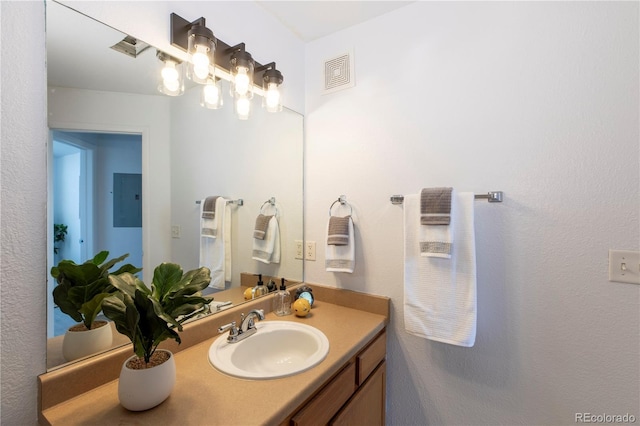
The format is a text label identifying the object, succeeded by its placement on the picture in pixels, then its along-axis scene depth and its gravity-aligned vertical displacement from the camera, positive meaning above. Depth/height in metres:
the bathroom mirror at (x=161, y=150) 0.83 +0.27
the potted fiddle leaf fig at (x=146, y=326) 0.71 -0.31
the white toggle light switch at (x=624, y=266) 0.97 -0.20
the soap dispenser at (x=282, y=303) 1.46 -0.51
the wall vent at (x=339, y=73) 1.56 +0.81
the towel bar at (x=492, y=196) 1.17 +0.06
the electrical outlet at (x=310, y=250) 1.72 -0.26
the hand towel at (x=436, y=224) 1.18 -0.06
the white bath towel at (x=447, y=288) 1.16 -0.35
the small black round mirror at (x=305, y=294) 1.48 -0.47
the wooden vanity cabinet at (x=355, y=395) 0.90 -0.72
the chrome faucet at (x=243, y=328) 1.13 -0.51
